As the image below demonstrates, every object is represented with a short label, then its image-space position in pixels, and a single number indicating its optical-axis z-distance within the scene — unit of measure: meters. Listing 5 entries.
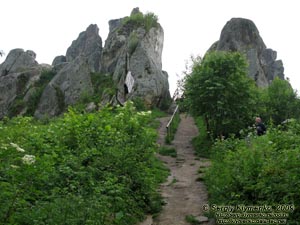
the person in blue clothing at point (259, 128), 11.68
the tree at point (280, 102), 19.08
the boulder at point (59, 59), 44.78
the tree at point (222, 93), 14.20
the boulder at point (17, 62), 35.48
